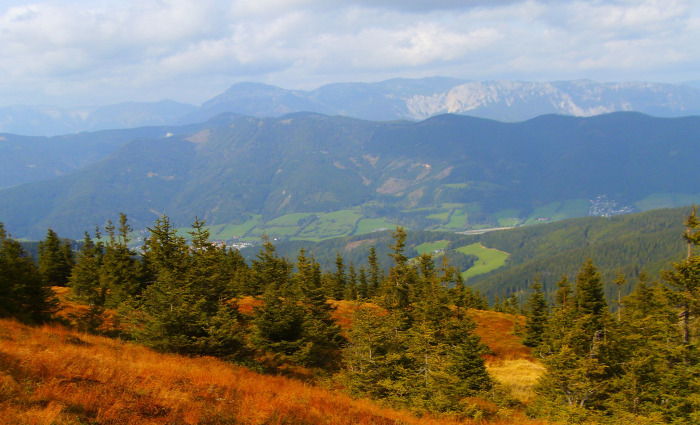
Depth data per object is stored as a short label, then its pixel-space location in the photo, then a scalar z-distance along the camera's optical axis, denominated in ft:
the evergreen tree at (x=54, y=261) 196.24
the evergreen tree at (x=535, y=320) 159.63
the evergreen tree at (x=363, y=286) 267.88
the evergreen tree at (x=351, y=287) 243.75
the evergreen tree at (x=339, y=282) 248.65
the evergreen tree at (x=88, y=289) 80.05
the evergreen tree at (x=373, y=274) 256.32
